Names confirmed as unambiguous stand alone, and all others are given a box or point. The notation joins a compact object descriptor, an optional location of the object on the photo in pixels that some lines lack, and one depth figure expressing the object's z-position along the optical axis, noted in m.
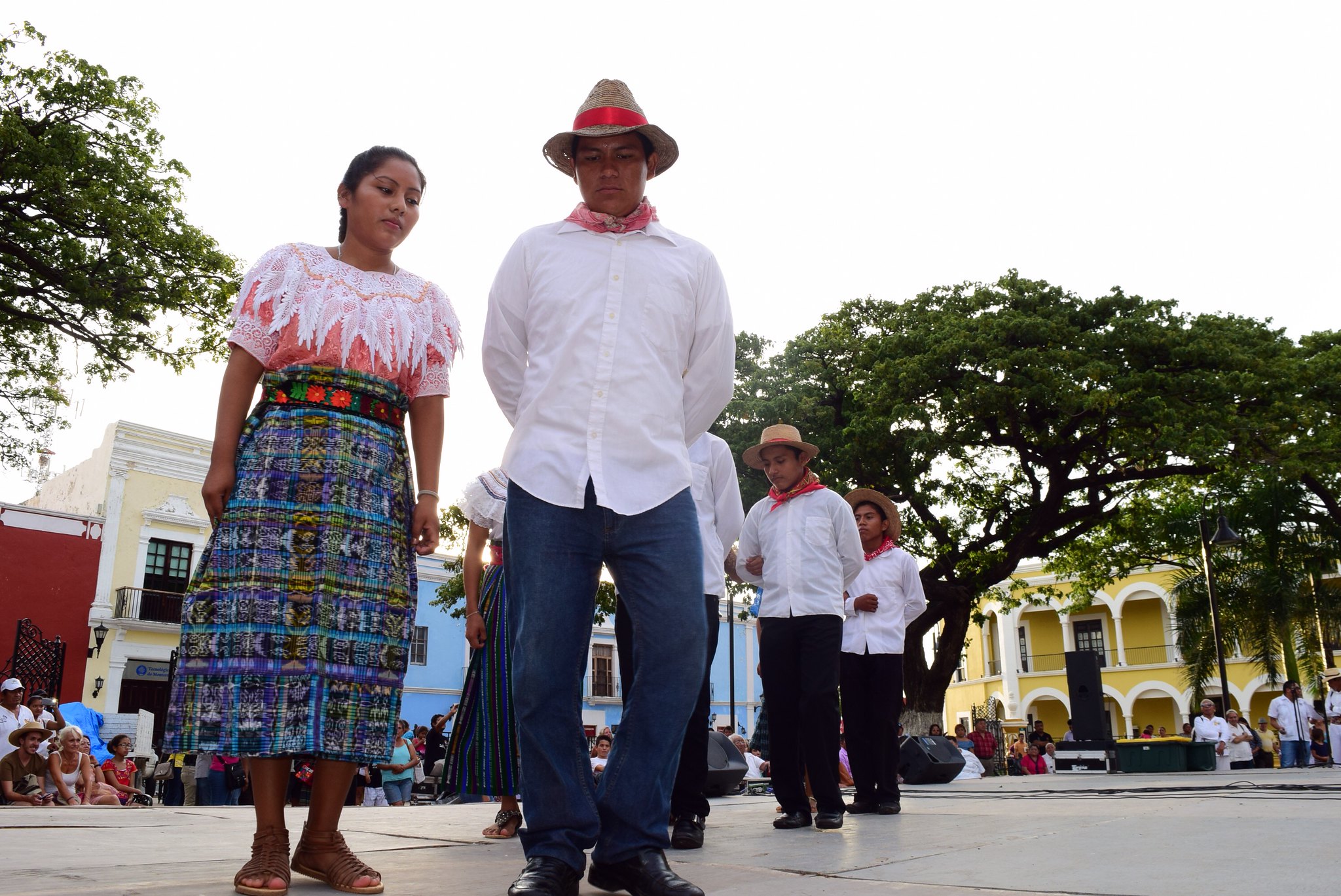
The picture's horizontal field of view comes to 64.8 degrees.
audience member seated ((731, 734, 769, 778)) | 13.80
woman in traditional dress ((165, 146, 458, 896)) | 2.48
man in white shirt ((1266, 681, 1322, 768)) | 18.12
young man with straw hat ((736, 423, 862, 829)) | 4.84
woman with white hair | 9.77
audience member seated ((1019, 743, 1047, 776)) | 21.27
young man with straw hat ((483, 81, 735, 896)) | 2.39
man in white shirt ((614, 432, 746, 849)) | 4.11
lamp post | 20.39
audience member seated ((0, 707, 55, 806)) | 9.15
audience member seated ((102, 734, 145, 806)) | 11.88
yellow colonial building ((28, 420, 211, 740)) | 26.83
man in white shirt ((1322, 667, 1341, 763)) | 17.16
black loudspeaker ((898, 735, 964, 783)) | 10.61
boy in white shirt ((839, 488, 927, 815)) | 5.60
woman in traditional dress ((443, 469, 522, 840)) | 4.23
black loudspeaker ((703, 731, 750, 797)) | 7.43
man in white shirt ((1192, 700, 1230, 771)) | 18.08
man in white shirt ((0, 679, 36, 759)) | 9.83
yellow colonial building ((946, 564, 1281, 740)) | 43.78
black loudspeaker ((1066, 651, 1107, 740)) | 16.03
